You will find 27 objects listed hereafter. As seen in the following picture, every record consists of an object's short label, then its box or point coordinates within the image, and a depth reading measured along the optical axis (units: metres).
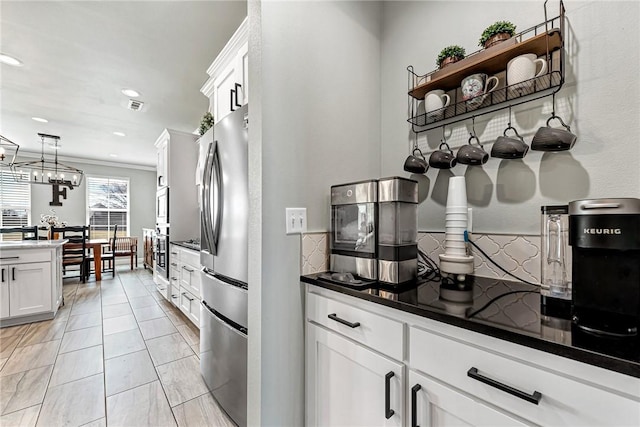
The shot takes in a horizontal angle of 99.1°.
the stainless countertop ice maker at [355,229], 1.19
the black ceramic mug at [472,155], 1.24
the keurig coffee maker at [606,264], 0.61
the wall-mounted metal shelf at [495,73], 1.07
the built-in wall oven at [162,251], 3.80
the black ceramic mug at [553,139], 1.02
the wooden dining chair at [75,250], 4.78
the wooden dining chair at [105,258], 5.13
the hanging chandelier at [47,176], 4.20
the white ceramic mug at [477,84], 1.23
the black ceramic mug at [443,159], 1.35
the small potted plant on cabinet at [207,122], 2.80
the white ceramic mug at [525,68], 1.08
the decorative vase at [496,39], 1.15
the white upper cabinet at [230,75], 2.03
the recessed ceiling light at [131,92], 3.16
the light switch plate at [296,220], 1.23
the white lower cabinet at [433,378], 0.58
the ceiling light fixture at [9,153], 5.66
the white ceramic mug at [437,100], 1.37
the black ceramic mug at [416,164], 1.47
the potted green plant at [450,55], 1.31
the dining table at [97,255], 5.14
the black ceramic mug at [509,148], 1.13
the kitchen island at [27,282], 2.91
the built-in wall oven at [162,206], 3.90
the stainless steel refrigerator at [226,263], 1.46
